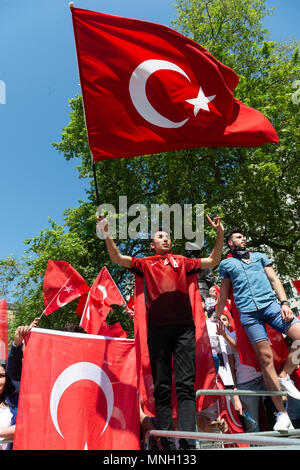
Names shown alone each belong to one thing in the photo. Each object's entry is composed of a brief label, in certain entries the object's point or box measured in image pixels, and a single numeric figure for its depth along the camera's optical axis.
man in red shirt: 3.13
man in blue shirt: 3.58
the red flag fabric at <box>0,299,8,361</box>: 4.94
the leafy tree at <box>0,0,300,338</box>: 14.32
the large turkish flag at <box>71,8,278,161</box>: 4.40
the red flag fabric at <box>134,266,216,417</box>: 3.39
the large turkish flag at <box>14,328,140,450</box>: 3.02
